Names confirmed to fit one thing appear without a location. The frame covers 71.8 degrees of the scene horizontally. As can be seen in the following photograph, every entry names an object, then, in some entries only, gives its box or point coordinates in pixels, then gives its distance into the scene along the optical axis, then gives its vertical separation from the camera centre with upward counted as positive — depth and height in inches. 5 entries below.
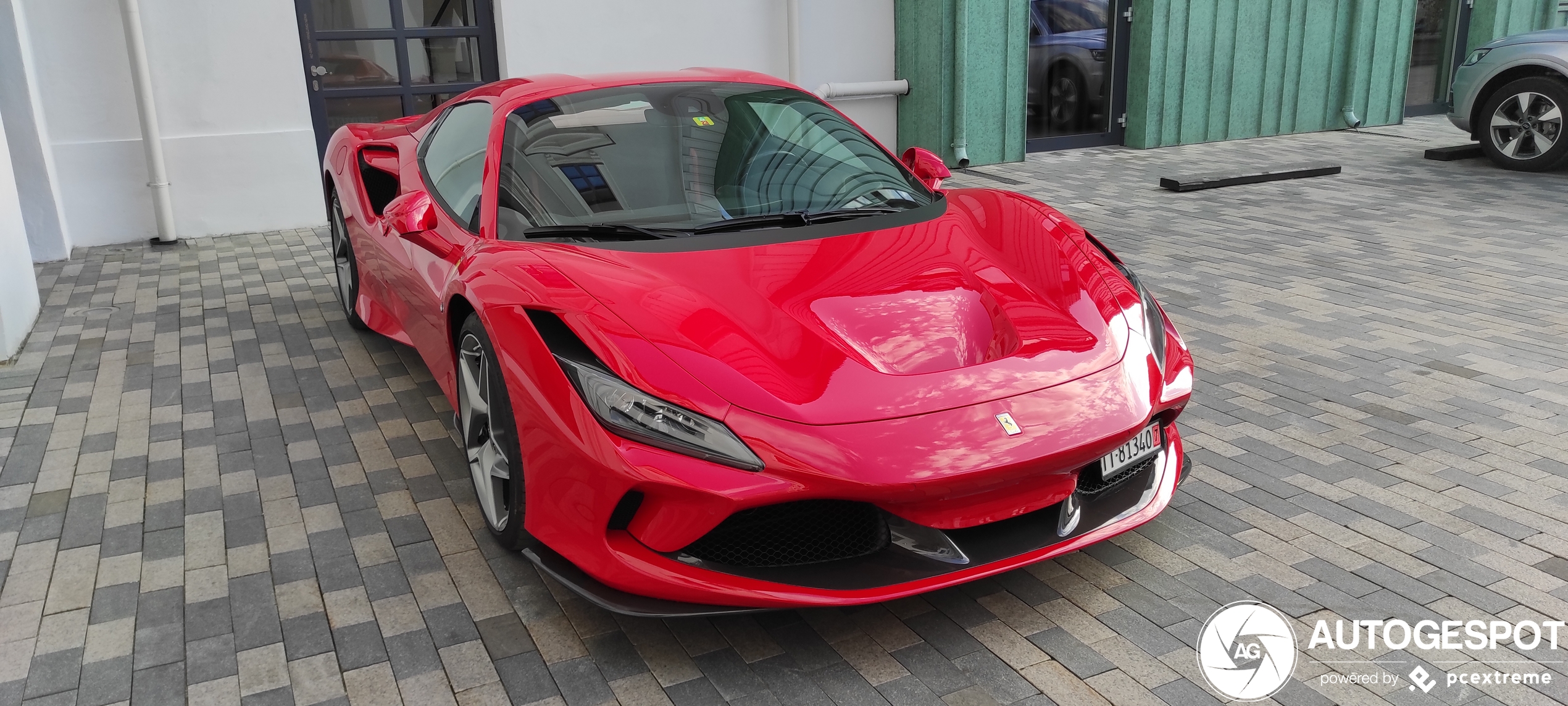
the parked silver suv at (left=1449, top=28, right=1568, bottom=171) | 334.3 -21.8
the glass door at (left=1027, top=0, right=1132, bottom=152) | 404.2 -11.7
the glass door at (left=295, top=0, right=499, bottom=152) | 320.2 +1.7
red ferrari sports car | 91.1 -28.0
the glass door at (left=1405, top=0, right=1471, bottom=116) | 485.4 -9.8
